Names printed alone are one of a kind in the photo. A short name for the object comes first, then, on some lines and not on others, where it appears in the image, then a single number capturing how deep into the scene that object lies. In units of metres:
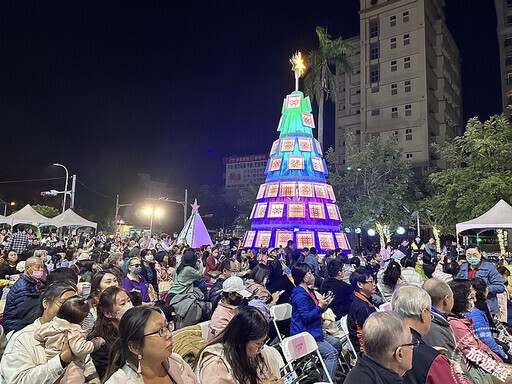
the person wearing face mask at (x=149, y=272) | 8.21
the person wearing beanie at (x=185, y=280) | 6.96
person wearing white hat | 4.75
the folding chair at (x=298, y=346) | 4.24
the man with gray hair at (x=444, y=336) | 3.59
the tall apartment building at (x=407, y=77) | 46.53
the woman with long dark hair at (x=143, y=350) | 2.61
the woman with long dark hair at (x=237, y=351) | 2.95
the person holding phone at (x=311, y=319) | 5.51
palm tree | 35.56
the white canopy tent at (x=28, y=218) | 21.40
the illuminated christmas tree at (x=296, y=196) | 25.00
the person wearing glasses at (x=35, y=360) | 2.78
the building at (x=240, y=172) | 84.81
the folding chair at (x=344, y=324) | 5.67
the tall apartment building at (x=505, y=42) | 46.81
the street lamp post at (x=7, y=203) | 48.65
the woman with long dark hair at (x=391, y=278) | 6.79
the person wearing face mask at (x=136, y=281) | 6.74
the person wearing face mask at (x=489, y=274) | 7.21
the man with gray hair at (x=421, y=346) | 2.76
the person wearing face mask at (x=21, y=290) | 5.12
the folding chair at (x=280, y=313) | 5.96
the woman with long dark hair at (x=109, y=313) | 3.68
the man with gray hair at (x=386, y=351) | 2.51
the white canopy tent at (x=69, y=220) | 22.62
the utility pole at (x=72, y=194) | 31.04
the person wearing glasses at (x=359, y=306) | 5.26
